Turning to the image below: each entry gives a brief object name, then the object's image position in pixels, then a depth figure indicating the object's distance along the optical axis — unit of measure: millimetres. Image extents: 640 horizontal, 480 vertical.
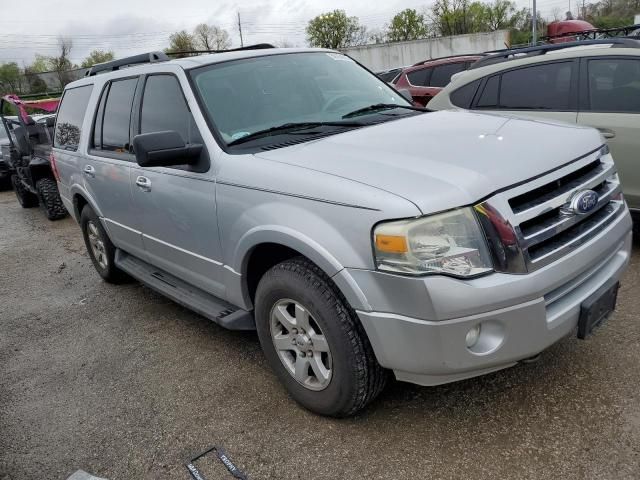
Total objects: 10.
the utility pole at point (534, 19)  25567
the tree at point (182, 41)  71975
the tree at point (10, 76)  50094
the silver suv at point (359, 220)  2189
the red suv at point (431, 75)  9703
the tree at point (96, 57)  81288
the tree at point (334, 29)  76312
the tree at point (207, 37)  76375
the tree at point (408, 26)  76938
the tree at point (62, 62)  65694
